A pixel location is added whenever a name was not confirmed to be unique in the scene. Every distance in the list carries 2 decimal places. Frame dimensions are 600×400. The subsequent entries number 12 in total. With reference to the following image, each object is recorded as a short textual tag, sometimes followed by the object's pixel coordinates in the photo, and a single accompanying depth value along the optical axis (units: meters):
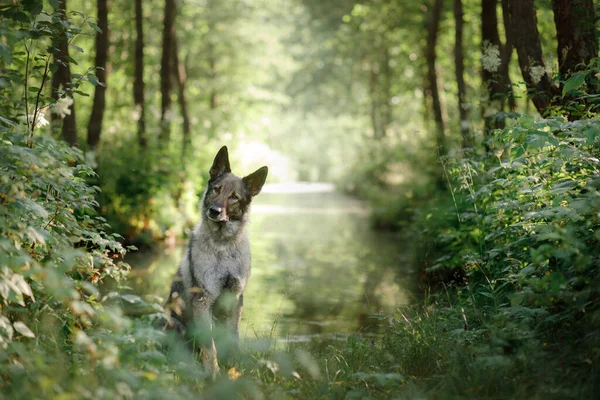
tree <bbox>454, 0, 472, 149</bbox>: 14.49
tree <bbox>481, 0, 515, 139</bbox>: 7.64
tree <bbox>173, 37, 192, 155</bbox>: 20.16
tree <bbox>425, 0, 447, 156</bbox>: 17.55
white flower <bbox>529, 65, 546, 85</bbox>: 6.92
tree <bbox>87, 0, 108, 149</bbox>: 12.54
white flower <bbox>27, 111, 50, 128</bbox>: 5.51
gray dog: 5.51
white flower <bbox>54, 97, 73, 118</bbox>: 7.23
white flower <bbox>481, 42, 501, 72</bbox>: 7.59
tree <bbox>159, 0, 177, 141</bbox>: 17.31
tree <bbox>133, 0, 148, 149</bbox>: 16.41
